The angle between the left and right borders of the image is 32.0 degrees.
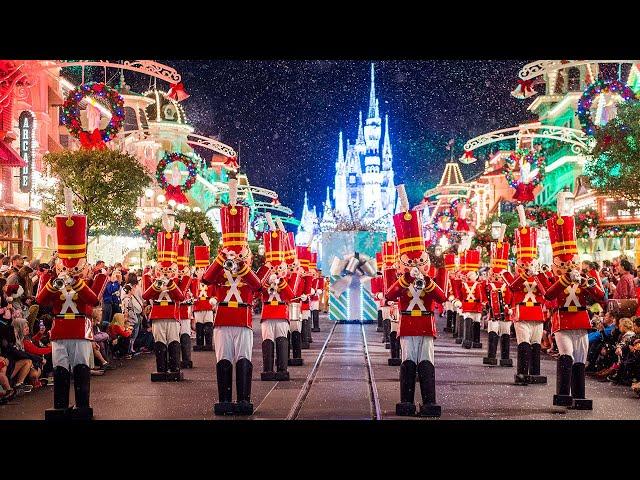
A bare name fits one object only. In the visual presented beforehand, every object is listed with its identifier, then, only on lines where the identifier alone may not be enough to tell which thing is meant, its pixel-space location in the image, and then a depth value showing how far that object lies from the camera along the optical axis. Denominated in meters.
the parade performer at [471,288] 21.83
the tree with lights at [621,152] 21.83
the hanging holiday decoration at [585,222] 29.19
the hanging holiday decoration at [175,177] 26.27
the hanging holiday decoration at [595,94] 21.56
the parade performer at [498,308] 18.95
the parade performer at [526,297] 15.59
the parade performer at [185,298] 16.05
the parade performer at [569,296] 13.23
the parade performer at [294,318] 17.84
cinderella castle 116.06
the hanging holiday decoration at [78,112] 21.45
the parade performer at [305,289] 18.98
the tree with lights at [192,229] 27.50
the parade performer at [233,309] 12.61
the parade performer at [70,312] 12.07
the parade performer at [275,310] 16.05
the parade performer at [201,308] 19.63
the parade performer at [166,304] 15.80
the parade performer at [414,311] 12.41
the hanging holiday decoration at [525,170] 26.56
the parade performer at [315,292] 24.24
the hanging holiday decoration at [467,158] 27.76
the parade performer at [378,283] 23.48
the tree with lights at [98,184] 23.39
